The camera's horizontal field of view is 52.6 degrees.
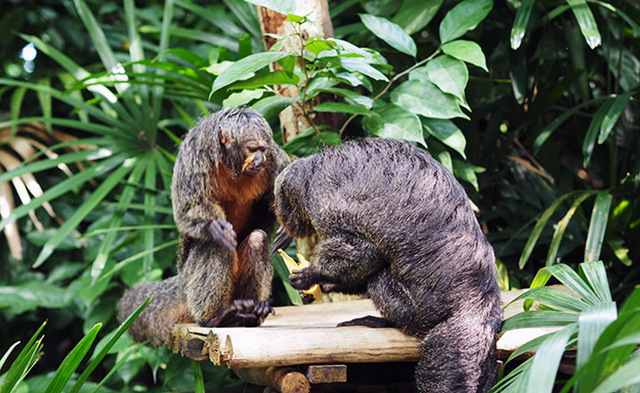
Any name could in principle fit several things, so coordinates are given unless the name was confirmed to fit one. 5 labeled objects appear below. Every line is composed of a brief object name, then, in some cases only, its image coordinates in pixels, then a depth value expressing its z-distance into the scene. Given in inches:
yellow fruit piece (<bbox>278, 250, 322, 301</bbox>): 121.6
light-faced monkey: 117.6
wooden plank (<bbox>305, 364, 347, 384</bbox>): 101.2
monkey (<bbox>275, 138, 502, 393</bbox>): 100.3
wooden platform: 98.0
